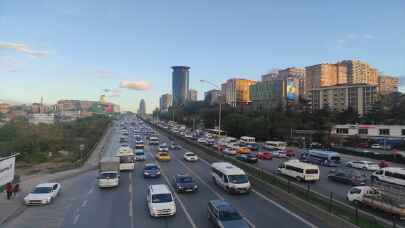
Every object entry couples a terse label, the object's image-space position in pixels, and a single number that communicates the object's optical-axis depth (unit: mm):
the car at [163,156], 43062
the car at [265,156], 46200
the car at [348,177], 28141
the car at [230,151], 48062
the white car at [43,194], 21703
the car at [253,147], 56956
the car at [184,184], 24422
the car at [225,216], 15211
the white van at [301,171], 28672
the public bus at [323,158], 41281
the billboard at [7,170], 23309
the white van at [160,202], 18047
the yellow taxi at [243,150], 49812
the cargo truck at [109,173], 26422
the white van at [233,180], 23938
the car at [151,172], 30578
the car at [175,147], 59619
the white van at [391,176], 28312
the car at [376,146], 68725
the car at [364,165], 38438
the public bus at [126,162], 34688
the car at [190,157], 42938
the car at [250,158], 40469
